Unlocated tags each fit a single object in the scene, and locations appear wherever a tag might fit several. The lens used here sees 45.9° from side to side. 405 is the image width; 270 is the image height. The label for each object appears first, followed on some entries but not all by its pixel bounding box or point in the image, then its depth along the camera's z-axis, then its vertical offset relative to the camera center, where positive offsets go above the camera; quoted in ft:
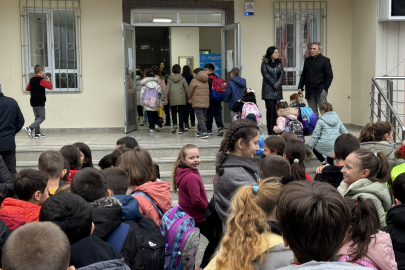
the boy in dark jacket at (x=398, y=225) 8.00 -2.37
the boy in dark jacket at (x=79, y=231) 6.66 -1.98
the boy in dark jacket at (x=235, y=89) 29.12 +0.27
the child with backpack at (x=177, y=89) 31.63 +0.34
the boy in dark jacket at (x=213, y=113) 31.30 -1.27
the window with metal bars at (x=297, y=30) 34.27 +4.50
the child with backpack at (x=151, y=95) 32.30 -0.03
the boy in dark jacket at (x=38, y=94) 28.99 +0.16
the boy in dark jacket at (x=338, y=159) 12.76 -1.91
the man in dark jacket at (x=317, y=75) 28.43 +1.02
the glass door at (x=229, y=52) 32.40 +2.89
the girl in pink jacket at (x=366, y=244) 6.43 -2.08
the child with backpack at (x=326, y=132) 22.59 -1.91
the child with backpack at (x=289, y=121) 23.70 -1.43
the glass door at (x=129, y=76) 30.81 +1.26
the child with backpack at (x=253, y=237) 6.27 -1.92
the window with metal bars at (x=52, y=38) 32.86 +4.03
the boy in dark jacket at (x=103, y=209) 8.05 -1.94
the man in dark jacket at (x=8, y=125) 19.45 -1.14
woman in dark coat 27.94 +0.80
